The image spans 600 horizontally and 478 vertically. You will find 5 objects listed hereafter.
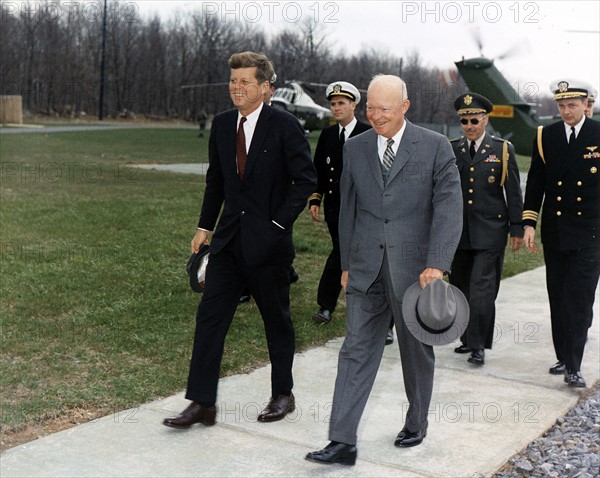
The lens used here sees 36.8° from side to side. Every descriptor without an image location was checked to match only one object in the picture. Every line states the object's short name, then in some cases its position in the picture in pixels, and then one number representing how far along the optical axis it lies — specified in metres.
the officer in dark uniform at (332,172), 6.83
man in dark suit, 4.68
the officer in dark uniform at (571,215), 5.89
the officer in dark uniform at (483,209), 6.36
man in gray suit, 4.25
